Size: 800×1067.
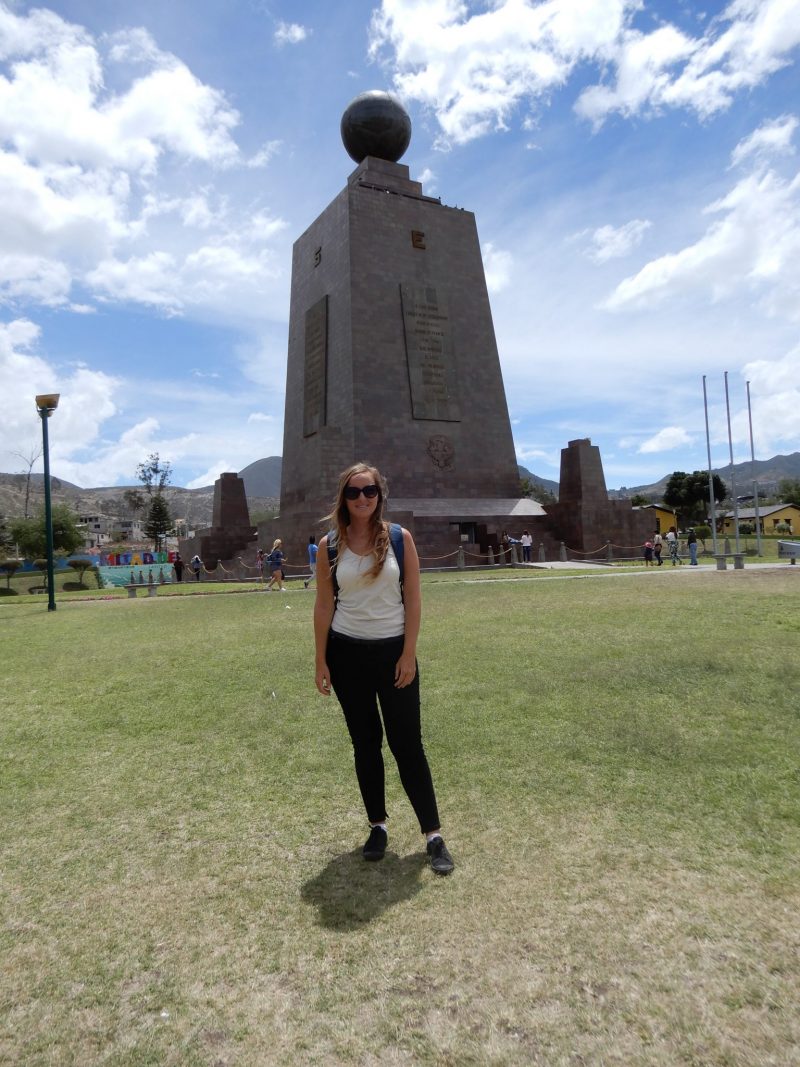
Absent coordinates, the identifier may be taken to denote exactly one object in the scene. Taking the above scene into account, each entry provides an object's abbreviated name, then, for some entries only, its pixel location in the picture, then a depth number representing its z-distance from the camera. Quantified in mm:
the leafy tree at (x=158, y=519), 59281
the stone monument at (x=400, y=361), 24500
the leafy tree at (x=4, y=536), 53481
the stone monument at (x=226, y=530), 28125
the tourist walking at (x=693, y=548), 20703
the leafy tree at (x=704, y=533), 50812
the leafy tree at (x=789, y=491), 73562
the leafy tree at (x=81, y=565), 38488
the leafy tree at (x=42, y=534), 45406
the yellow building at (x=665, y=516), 55219
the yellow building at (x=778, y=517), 56912
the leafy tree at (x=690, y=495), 66625
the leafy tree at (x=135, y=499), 70588
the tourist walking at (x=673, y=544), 23038
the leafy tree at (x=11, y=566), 36750
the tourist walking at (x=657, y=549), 22312
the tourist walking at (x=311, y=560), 17297
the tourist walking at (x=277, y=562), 16375
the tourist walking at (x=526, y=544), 22938
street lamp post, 14662
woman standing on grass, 3037
